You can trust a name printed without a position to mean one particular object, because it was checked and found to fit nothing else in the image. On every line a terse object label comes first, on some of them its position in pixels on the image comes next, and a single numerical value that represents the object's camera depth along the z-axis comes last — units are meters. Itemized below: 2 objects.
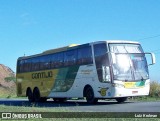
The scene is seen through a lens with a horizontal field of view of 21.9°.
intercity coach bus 22.98
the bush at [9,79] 88.82
